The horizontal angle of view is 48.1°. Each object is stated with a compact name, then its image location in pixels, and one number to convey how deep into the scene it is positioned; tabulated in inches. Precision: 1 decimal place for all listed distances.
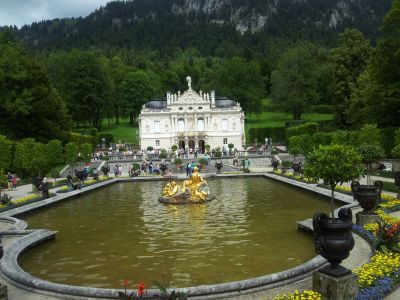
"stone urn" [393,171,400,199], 775.7
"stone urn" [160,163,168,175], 1658.3
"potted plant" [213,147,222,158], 2217.8
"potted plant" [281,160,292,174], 1532.4
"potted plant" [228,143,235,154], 2586.1
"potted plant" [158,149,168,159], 2220.7
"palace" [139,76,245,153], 2682.1
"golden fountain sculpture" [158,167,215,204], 936.9
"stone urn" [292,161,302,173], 1374.3
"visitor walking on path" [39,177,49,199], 997.2
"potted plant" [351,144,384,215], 564.7
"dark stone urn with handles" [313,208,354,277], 326.3
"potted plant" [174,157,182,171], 1887.6
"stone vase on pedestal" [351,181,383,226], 565.3
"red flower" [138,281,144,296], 295.0
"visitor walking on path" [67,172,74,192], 1154.0
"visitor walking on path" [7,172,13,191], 1289.5
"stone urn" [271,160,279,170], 1622.7
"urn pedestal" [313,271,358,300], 337.4
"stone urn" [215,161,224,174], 1637.6
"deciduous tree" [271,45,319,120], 2950.3
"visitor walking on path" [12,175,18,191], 1286.9
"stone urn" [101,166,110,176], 1637.9
